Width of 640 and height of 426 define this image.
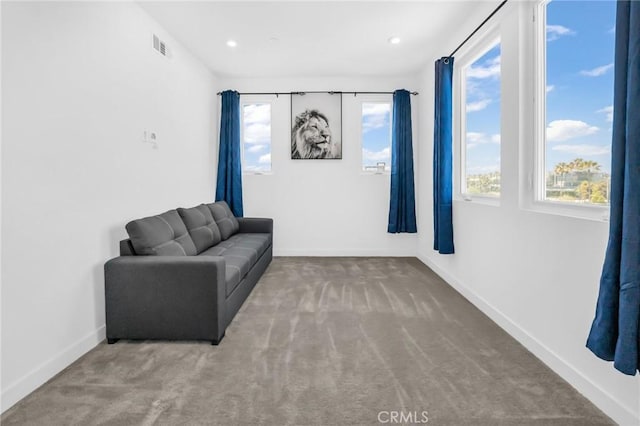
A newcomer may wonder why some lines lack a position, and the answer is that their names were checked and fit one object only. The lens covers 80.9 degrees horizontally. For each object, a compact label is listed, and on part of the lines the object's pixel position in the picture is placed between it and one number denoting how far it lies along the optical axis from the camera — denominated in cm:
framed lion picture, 582
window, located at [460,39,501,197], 339
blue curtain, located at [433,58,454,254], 405
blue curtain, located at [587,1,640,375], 151
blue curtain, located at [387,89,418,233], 567
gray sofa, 266
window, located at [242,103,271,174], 596
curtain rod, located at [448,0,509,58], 303
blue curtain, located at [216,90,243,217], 563
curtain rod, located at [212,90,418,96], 577
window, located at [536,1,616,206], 209
